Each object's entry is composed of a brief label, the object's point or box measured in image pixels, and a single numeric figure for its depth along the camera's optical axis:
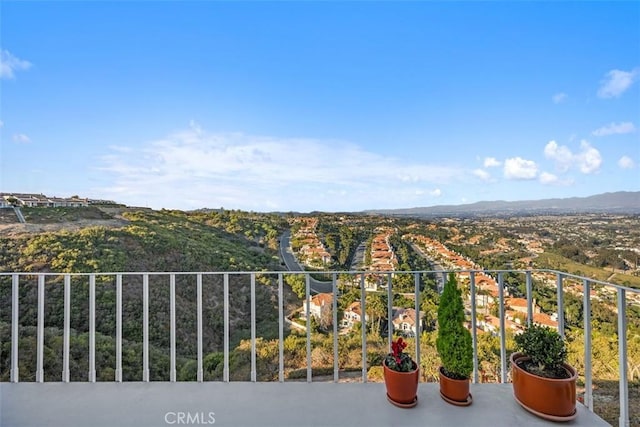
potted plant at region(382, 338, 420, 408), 1.87
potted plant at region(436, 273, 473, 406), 1.86
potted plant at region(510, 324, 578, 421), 1.73
